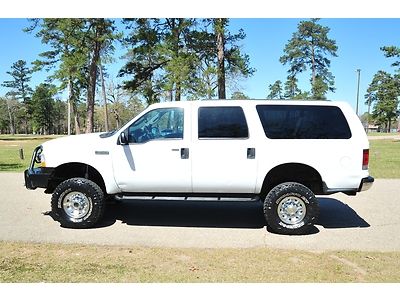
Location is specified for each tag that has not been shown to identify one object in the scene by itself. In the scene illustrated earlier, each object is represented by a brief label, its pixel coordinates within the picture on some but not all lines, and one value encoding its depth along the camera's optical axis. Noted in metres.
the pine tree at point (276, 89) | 84.75
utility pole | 45.59
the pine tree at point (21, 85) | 87.75
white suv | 5.84
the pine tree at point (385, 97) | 64.56
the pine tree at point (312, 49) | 60.66
